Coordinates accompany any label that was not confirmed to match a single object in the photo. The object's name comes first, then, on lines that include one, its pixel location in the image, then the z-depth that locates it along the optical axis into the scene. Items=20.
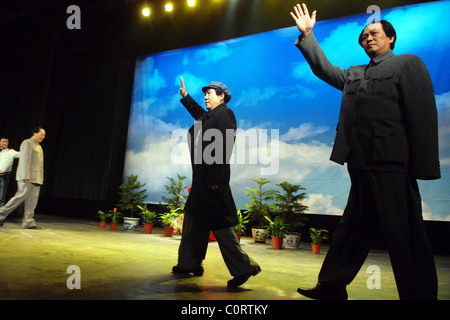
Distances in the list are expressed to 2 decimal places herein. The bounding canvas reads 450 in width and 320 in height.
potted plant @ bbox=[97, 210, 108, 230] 6.17
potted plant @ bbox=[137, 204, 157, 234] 5.99
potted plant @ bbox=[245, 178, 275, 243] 5.40
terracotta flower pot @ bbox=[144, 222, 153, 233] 5.96
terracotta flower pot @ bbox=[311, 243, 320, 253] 4.59
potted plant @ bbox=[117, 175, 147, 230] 6.21
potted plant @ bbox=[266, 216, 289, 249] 4.85
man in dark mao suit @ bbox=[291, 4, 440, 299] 1.47
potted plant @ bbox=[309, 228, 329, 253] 4.60
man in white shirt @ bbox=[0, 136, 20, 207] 5.41
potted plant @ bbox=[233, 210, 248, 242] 5.29
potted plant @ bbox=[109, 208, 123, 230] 6.05
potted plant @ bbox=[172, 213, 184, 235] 5.29
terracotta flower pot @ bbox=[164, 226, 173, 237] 5.62
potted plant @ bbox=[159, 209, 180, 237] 5.55
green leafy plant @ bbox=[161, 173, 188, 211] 5.99
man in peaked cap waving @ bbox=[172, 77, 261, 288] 2.10
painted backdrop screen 5.20
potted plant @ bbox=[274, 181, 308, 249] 5.02
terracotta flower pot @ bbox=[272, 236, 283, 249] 4.84
